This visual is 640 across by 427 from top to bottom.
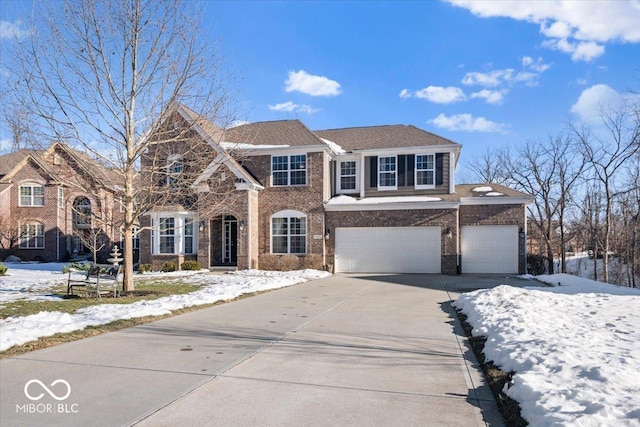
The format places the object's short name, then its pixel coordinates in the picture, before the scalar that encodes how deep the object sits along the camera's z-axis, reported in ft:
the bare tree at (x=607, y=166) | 84.58
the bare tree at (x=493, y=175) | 130.43
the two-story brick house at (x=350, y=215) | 71.72
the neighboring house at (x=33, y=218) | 100.12
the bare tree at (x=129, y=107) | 37.99
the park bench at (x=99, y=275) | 39.33
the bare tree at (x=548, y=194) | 103.65
